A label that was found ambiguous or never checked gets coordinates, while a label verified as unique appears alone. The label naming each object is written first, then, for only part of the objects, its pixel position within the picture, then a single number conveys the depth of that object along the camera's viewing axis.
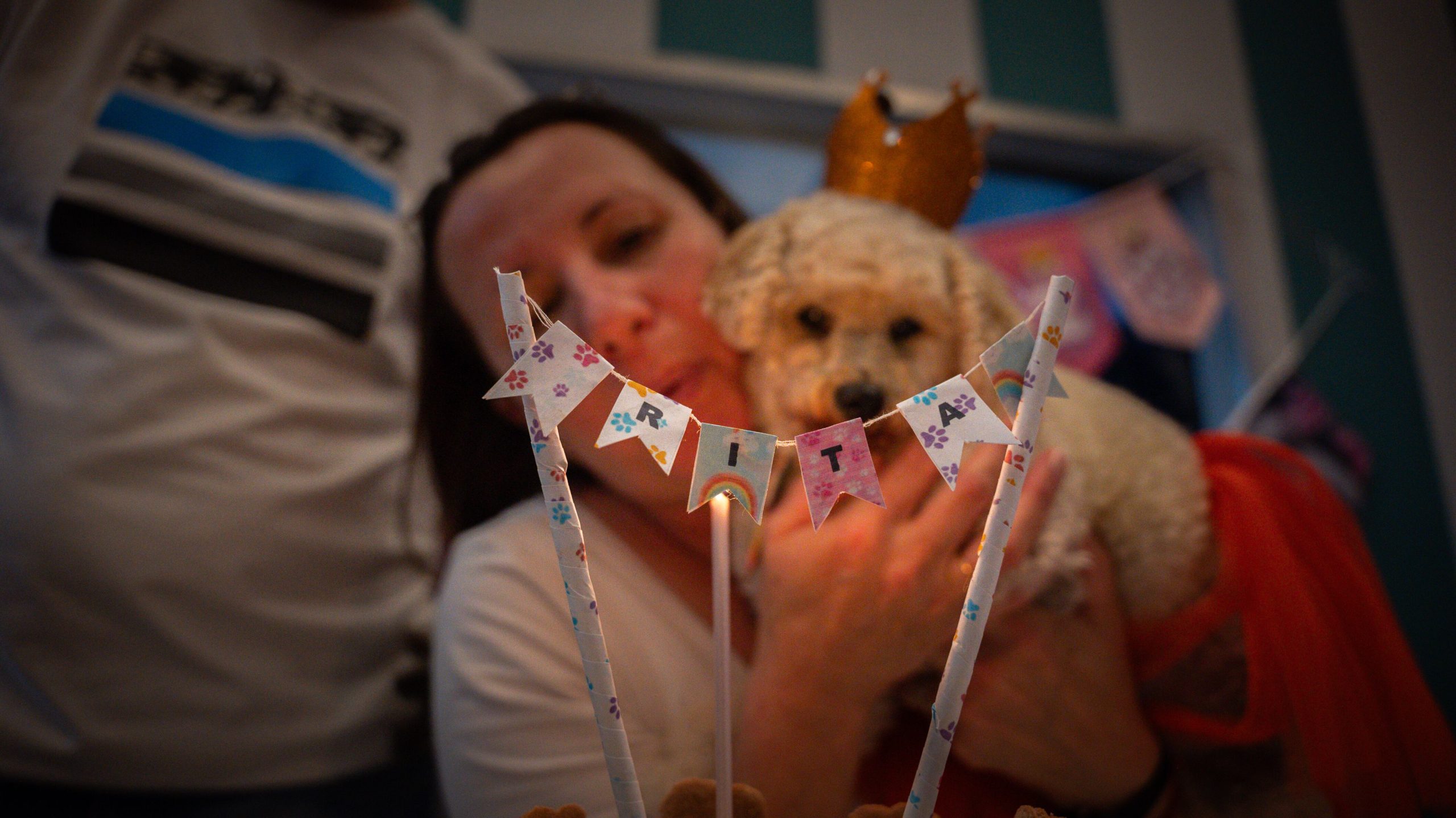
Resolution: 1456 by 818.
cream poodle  0.65
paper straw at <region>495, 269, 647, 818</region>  0.45
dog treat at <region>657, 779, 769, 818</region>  0.48
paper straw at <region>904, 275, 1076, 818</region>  0.45
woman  0.53
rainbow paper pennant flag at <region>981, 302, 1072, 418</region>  0.47
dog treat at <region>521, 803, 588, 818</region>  0.48
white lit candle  0.47
